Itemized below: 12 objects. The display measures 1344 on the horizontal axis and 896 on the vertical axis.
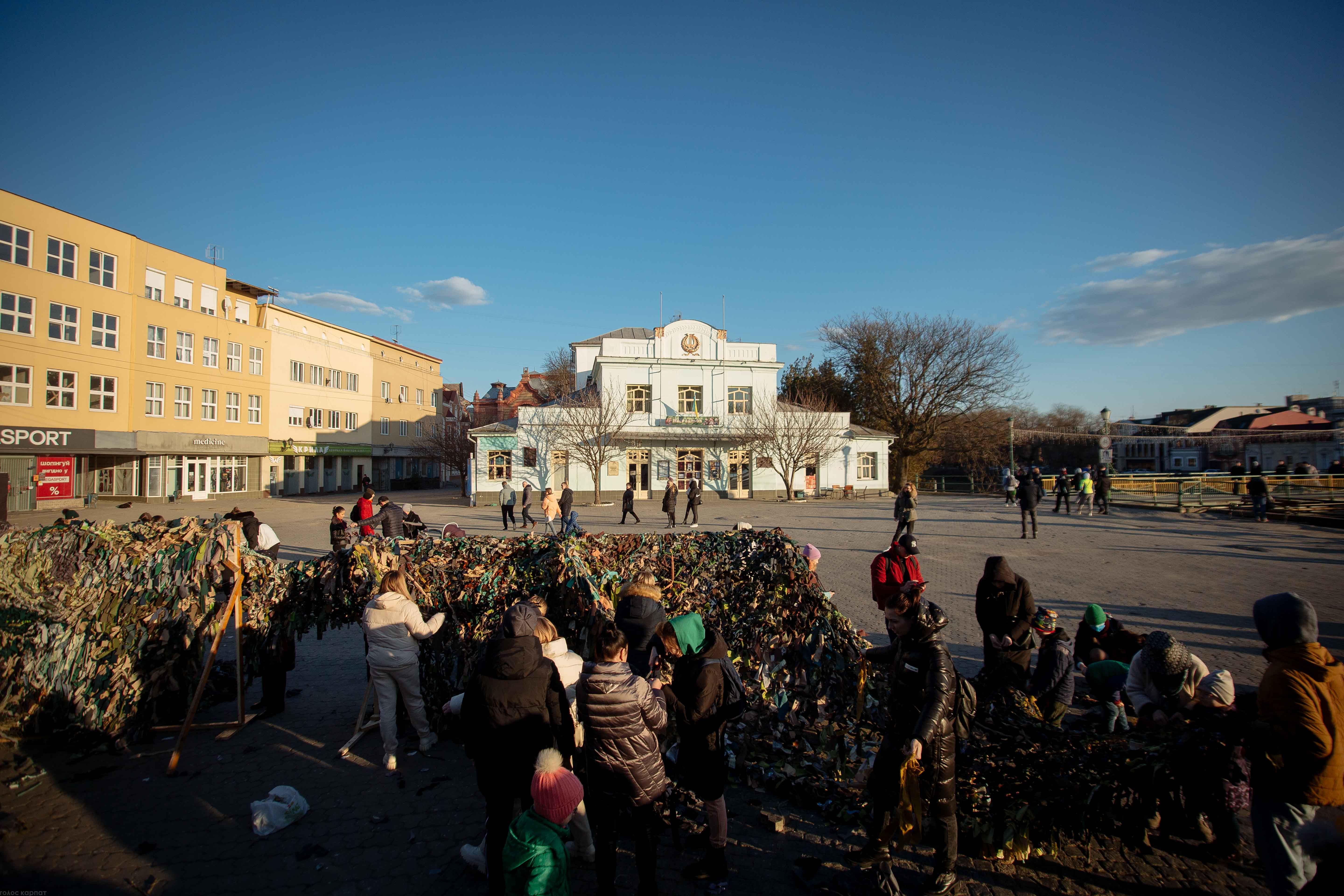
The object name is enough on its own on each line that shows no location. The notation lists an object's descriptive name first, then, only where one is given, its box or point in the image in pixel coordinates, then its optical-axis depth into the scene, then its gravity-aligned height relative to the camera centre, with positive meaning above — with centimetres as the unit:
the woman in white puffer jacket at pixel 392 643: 430 -138
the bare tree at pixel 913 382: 3941 +554
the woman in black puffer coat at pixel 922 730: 301 -145
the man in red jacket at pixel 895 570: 613 -117
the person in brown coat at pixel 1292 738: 245 -120
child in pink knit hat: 259 -172
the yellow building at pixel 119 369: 2516 +469
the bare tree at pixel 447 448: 4578 +102
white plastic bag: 367 -228
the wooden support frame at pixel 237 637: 460 -152
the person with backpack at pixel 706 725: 321 -149
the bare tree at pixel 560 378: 5706 +858
